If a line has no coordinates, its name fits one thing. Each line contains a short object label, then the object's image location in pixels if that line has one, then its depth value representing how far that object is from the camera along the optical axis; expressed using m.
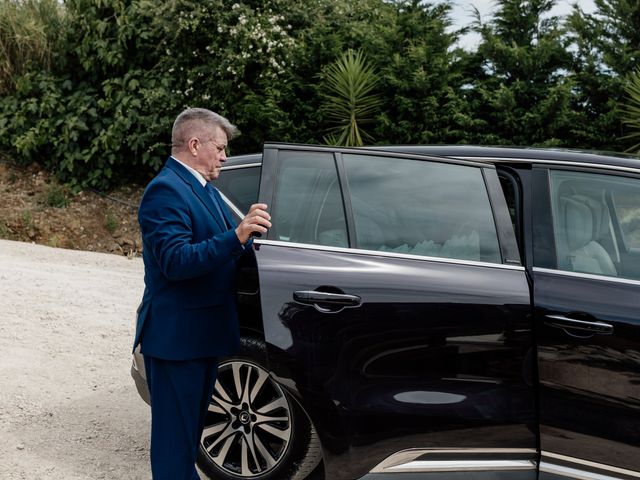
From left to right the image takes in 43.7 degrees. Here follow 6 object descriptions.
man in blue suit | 3.04
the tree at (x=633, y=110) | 11.36
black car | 3.19
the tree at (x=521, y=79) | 11.69
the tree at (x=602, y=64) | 11.77
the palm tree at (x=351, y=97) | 12.62
